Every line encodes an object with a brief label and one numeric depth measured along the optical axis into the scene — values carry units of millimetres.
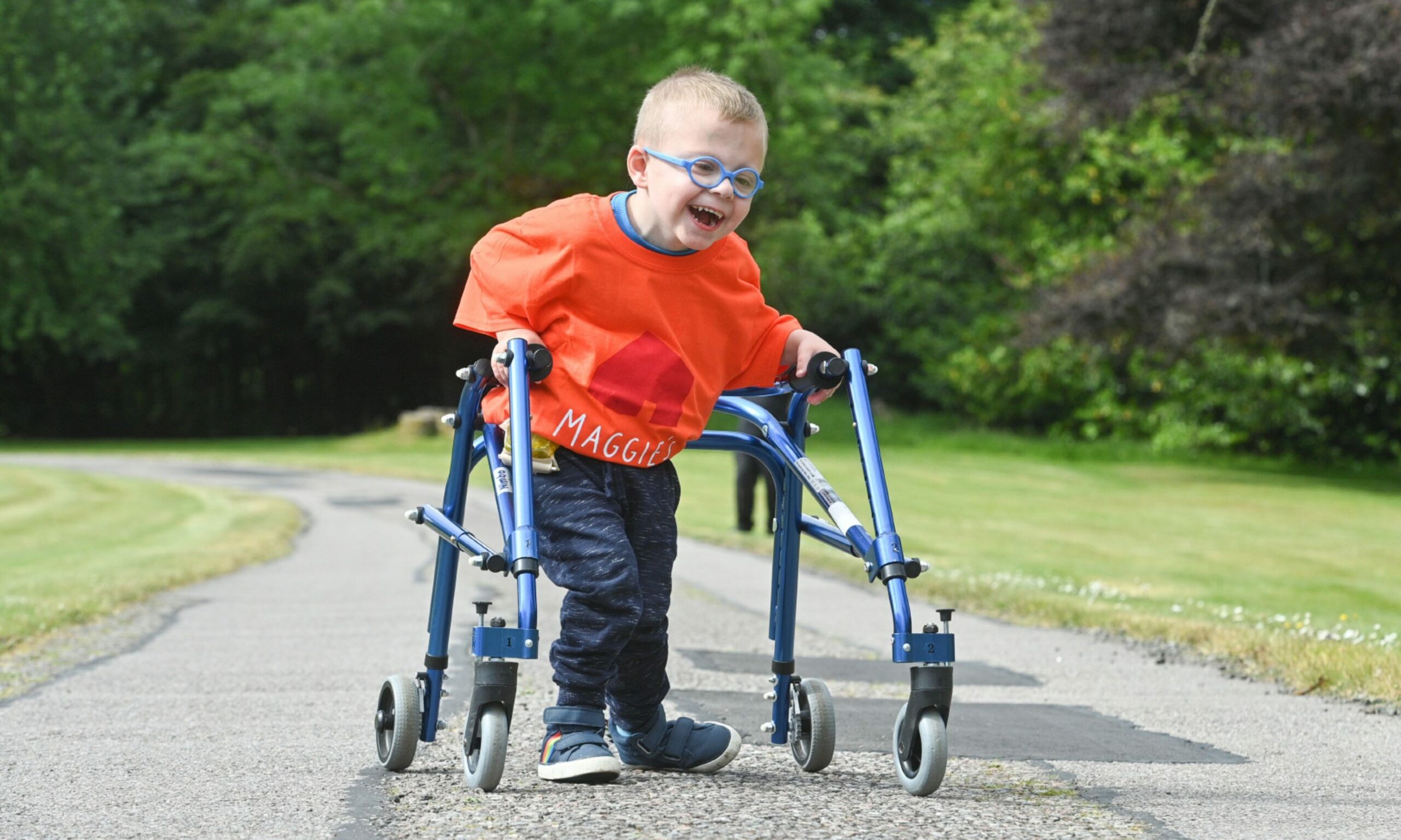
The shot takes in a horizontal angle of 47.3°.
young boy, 3582
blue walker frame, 3342
